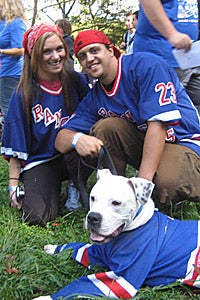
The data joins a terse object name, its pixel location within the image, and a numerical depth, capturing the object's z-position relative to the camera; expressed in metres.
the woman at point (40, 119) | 3.71
